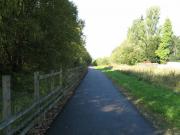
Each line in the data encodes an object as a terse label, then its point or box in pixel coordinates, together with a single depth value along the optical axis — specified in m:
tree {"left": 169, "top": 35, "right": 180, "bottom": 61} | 57.35
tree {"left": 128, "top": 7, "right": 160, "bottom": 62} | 32.69
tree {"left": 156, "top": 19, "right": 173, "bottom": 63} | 34.98
